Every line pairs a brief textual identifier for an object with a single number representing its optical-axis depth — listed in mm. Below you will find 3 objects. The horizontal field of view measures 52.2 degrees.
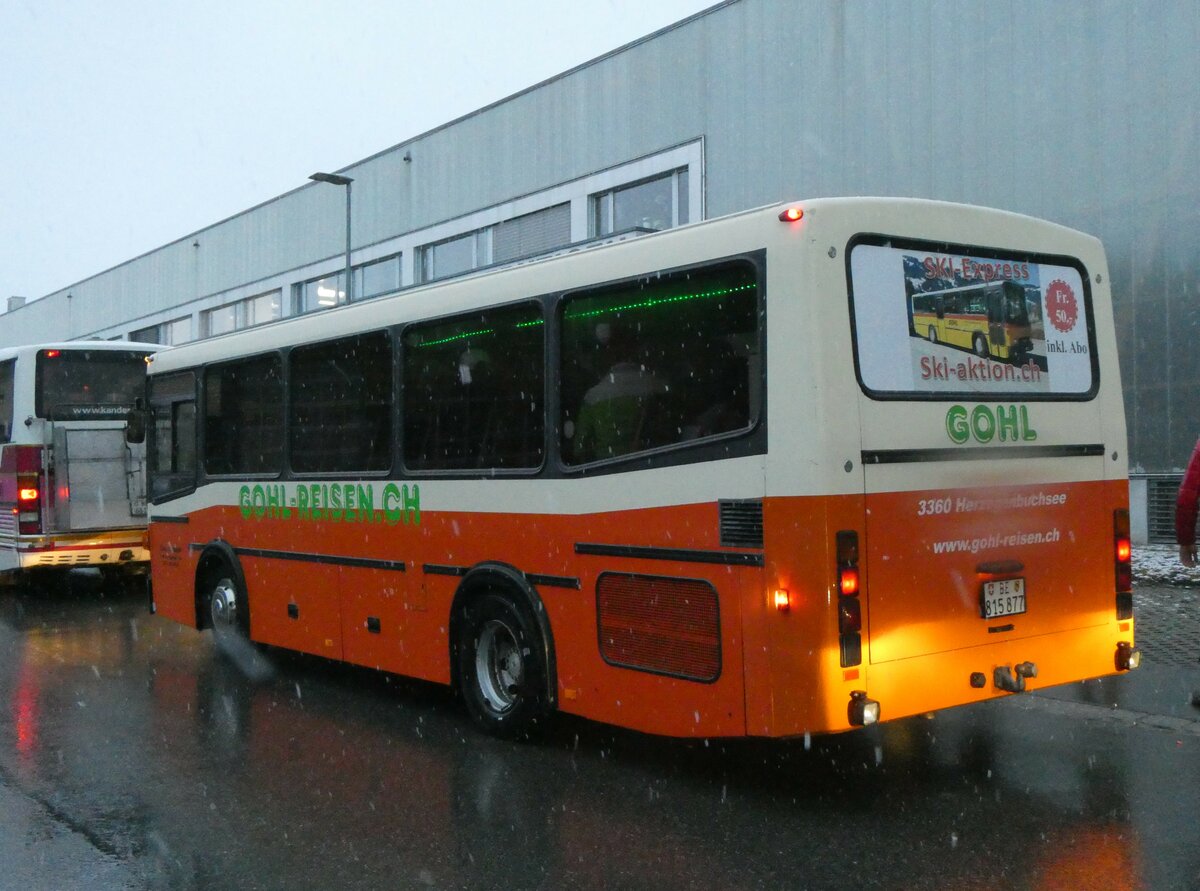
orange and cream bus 5645
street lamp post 25719
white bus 14922
